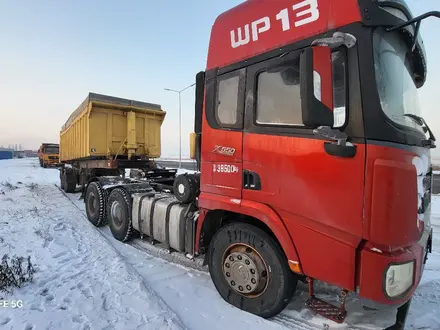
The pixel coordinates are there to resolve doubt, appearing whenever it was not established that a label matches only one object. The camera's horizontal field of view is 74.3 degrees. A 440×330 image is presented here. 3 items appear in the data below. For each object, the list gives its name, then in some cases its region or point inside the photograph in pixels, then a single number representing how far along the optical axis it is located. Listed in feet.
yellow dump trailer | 27.48
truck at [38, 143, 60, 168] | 95.30
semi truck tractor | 7.14
